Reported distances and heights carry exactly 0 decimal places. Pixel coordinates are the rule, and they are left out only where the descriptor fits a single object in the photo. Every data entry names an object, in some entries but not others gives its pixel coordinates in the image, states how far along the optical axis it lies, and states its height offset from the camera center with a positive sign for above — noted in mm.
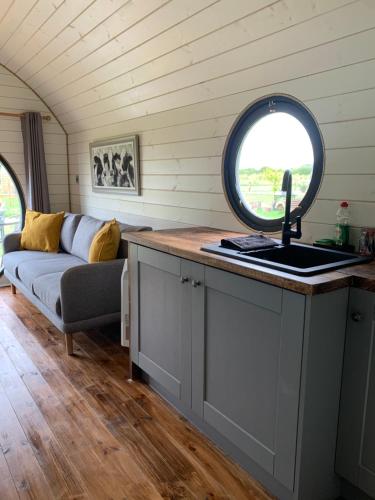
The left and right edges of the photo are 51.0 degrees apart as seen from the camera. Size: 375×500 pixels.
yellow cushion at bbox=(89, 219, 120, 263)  3010 -541
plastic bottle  1826 -234
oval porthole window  2037 +83
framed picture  3518 +79
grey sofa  2760 -855
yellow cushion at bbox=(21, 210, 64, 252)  4133 -624
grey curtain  4488 +124
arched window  4617 -351
